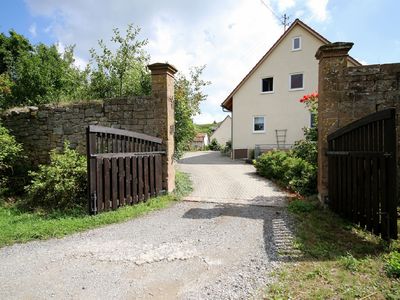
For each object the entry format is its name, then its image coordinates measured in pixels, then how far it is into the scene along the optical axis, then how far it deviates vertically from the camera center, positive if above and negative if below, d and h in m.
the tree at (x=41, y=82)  12.42 +3.23
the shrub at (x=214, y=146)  38.04 +0.49
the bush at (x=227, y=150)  21.62 -0.07
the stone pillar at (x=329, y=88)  5.07 +1.13
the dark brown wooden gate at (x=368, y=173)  3.48 -0.37
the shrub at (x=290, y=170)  6.73 -0.66
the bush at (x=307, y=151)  7.25 -0.08
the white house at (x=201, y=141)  44.38 +1.43
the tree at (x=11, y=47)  21.30 +9.11
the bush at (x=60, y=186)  5.75 -0.74
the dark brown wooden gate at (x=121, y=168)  5.05 -0.36
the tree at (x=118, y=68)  9.90 +3.00
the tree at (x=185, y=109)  8.30 +1.31
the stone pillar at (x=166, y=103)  6.36 +1.11
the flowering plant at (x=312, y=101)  7.42 +1.33
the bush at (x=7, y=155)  7.05 -0.09
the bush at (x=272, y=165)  8.57 -0.55
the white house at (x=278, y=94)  16.28 +3.45
